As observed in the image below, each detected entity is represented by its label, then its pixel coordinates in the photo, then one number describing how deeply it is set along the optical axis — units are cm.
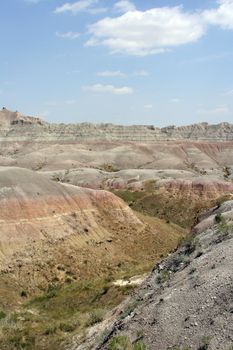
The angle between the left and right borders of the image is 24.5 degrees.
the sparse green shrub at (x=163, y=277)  1869
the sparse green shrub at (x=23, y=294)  3230
